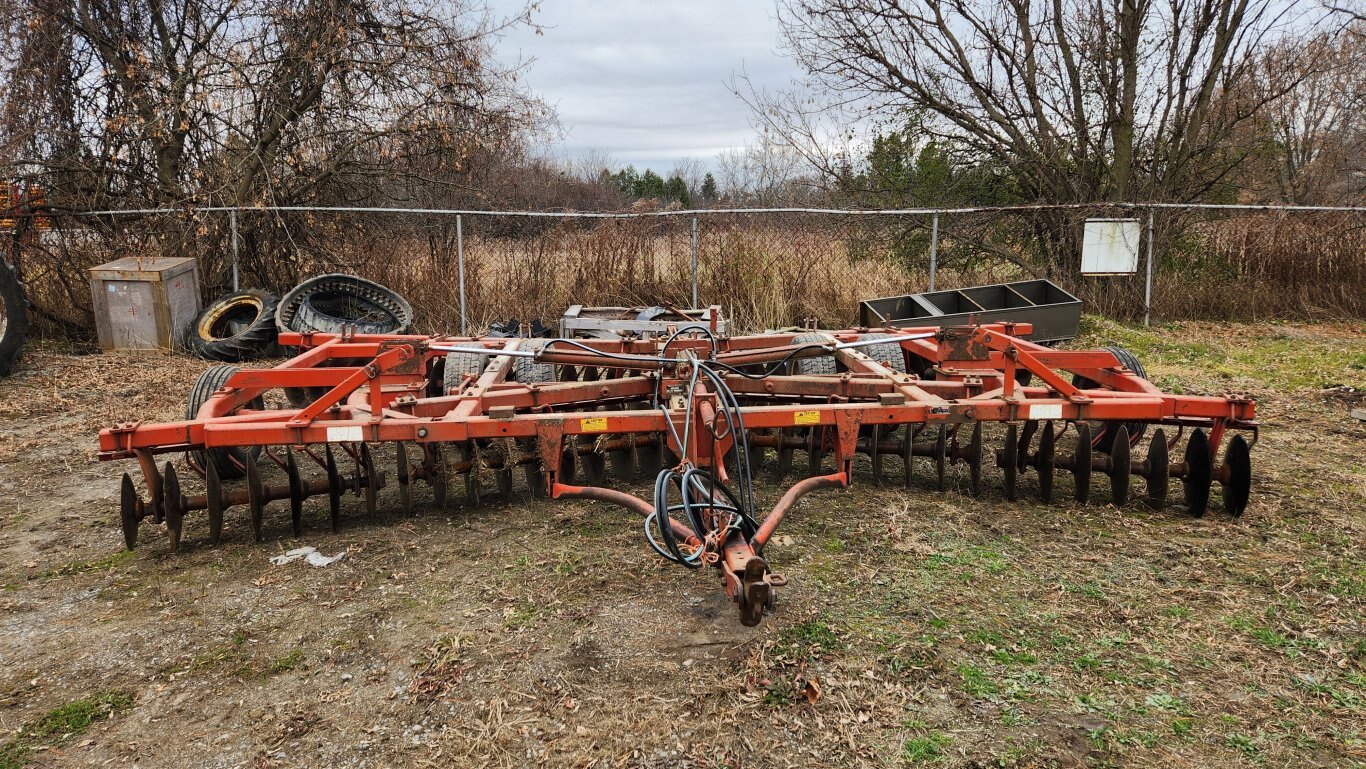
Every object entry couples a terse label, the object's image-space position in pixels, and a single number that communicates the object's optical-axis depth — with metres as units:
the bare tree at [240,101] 9.79
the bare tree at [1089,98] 11.55
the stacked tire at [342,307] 8.17
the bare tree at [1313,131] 11.83
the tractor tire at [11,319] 7.73
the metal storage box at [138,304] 8.74
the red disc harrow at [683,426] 3.67
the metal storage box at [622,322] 6.52
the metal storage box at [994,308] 8.66
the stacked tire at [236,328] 8.79
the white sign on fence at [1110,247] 10.45
